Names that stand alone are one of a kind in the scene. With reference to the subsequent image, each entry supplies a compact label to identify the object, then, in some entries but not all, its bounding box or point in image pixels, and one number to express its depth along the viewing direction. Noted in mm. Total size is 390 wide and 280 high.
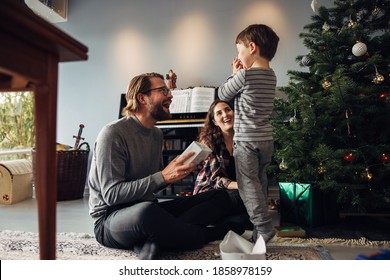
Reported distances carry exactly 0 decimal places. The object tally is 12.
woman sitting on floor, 1769
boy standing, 1354
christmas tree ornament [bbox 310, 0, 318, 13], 1910
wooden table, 486
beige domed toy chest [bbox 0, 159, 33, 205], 2527
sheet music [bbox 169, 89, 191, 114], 2809
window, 3125
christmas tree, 1698
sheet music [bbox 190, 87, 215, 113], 2740
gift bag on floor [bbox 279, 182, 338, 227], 1779
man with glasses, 1164
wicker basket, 2725
